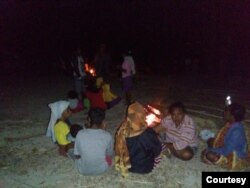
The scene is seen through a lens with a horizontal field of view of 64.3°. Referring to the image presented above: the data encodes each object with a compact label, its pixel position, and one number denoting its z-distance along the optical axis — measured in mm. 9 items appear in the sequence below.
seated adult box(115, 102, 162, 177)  3137
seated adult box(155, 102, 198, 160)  3548
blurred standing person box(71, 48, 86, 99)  5869
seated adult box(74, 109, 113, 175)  3110
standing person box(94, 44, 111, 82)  6404
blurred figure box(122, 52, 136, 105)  5926
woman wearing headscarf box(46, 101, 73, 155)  3607
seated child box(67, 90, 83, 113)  5323
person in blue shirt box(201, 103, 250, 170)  3251
